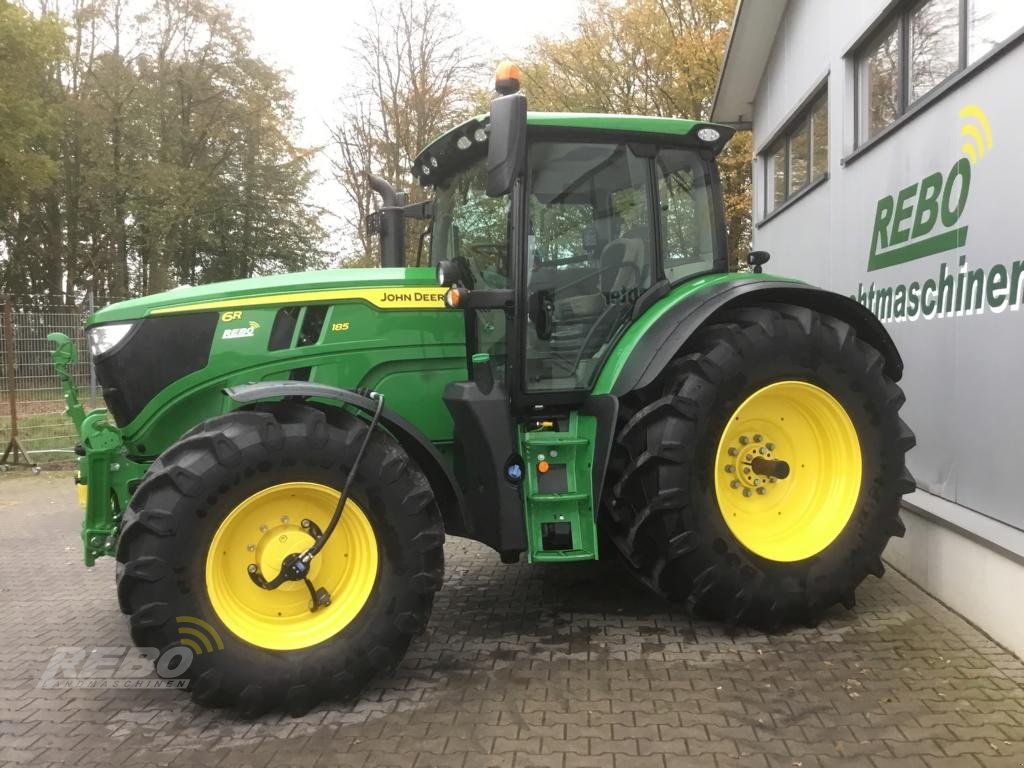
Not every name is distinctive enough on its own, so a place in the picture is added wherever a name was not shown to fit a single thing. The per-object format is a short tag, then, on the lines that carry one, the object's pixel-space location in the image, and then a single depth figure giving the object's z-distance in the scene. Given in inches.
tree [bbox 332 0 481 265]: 738.8
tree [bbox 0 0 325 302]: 935.0
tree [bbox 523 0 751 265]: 762.2
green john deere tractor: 121.4
